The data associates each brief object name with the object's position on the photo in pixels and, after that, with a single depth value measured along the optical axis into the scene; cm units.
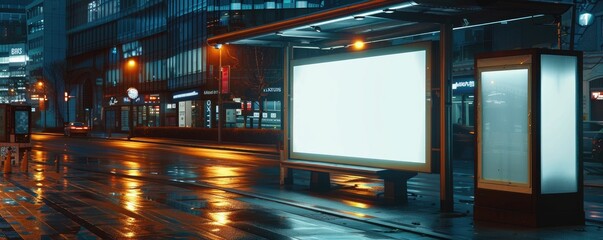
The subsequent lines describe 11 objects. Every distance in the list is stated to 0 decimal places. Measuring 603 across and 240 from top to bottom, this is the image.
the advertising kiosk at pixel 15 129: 2394
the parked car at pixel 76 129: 7056
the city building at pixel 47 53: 10131
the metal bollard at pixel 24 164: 2295
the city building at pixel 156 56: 6272
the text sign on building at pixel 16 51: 16688
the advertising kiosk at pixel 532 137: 1088
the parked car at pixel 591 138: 2546
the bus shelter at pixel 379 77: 1246
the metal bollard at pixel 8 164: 2198
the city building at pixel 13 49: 16375
